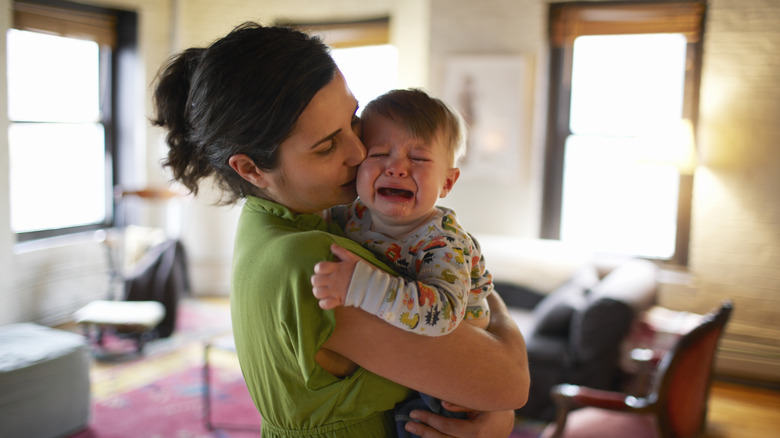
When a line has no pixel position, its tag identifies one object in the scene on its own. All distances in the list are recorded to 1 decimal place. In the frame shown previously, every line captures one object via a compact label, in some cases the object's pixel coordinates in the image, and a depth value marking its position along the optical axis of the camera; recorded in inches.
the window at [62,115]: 203.9
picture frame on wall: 206.5
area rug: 141.4
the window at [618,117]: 188.9
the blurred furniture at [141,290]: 182.7
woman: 37.7
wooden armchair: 96.9
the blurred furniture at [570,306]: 134.5
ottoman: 126.3
